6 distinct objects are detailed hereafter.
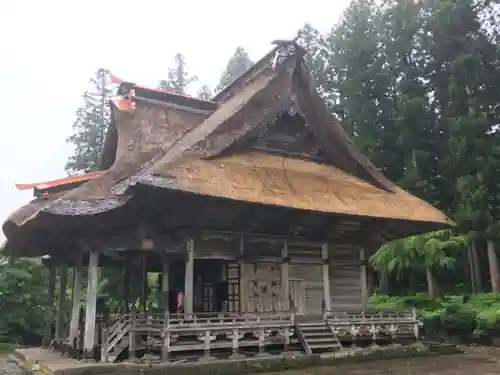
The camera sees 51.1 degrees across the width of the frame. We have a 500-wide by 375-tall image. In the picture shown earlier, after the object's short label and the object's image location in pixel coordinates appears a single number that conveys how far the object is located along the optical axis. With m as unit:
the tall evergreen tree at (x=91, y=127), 42.78
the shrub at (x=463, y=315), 20.28
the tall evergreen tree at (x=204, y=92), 53.06
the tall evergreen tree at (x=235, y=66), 50.56
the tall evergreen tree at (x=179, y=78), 53.47
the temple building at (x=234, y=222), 11.80
